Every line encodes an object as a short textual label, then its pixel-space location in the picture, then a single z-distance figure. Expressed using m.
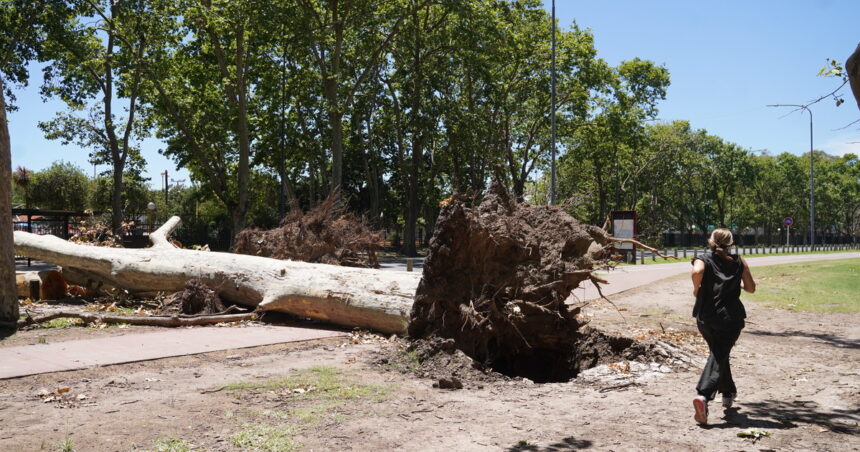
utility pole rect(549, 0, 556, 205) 26.02
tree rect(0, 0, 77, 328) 22.30
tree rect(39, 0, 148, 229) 25.44
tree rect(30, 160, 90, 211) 50.31
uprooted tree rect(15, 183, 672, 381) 7.09
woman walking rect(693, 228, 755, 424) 5.09
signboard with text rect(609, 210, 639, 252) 23.80
